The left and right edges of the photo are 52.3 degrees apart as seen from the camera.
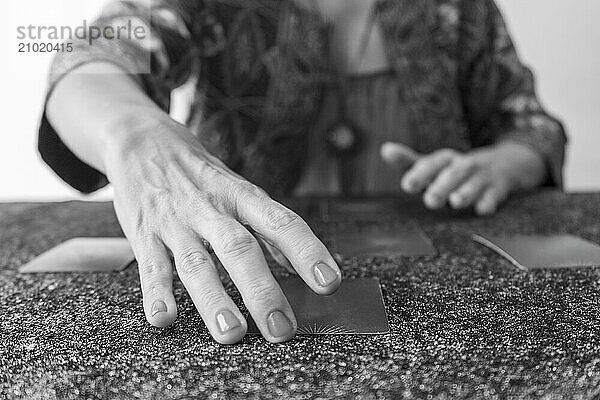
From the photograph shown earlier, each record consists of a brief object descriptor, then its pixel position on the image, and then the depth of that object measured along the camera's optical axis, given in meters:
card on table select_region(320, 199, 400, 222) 0.68
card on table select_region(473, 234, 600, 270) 0.49
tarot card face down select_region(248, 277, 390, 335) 0.35
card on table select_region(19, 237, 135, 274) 0.49
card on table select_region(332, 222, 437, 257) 0.53
